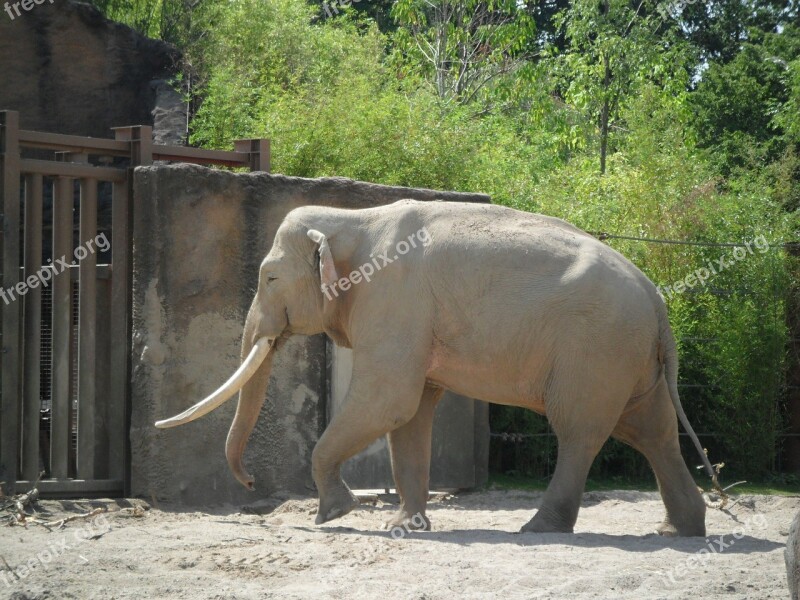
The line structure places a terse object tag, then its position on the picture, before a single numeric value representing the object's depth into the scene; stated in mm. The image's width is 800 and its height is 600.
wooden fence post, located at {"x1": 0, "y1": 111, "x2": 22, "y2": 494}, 7949
